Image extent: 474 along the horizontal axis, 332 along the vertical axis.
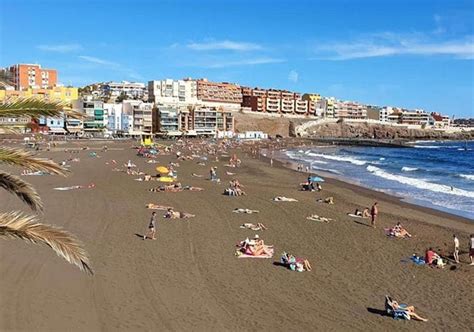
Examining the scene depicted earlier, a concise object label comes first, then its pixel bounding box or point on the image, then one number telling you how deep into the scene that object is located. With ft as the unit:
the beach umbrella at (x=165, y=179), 101.39
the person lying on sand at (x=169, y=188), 87.37
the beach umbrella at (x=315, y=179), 100.32
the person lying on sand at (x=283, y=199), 79.46
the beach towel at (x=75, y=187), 85.56
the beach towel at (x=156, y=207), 68.49
